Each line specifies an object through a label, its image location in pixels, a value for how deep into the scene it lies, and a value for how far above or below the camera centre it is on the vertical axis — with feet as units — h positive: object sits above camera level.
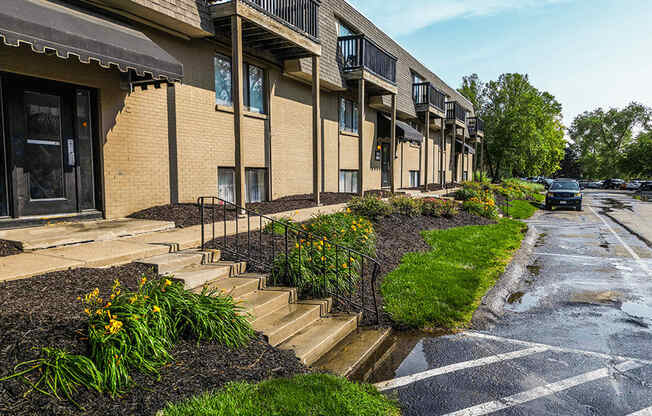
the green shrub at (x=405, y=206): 41.75 -2.42
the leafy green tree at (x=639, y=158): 171.63 +9.55
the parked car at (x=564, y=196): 76.33 -2.78
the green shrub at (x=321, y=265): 19.63 -4.09
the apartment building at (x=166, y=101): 21.71 +6.08
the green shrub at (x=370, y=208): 36.58 -2.24
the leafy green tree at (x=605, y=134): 285.64 +35.54
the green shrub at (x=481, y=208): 52.90 -3.37
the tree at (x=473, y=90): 172.76 +38.90
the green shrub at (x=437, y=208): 45.78 -2.87
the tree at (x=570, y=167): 345.10 +11.87
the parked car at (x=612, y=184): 221.42 -1.79
